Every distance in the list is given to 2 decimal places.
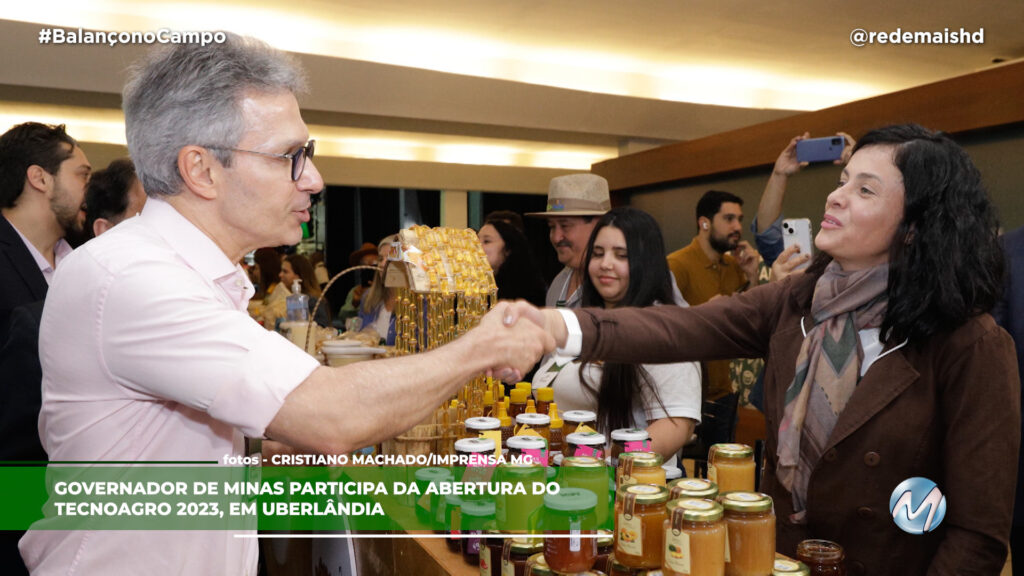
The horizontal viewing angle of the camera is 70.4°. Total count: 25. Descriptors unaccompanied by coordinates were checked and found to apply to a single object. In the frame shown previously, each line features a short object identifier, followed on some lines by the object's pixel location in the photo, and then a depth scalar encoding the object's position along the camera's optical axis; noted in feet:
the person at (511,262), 14.51
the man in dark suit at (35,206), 8.34
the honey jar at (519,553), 4.23
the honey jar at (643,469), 4.35
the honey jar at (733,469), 4.51
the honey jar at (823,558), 4.10
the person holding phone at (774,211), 10.42
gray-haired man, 3.59
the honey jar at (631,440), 5.13
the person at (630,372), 7.61
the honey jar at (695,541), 3.49
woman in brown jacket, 4.55
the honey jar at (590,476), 4.30
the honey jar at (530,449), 4.78
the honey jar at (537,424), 5.74
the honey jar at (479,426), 5.43
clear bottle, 12.92
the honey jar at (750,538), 3.67
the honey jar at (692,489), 3.76
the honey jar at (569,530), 3.80
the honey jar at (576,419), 5.84
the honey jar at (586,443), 5.04
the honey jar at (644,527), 3.77
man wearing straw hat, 12.82
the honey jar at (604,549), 4.24
